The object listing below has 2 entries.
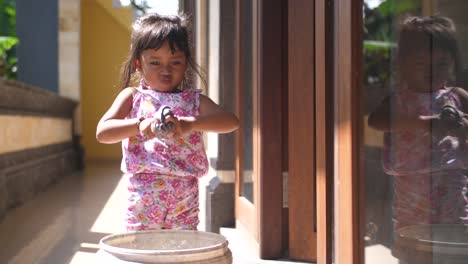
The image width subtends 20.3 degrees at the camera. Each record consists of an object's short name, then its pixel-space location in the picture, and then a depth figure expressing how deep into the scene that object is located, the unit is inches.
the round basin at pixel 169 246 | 100.4
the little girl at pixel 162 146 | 151.4
